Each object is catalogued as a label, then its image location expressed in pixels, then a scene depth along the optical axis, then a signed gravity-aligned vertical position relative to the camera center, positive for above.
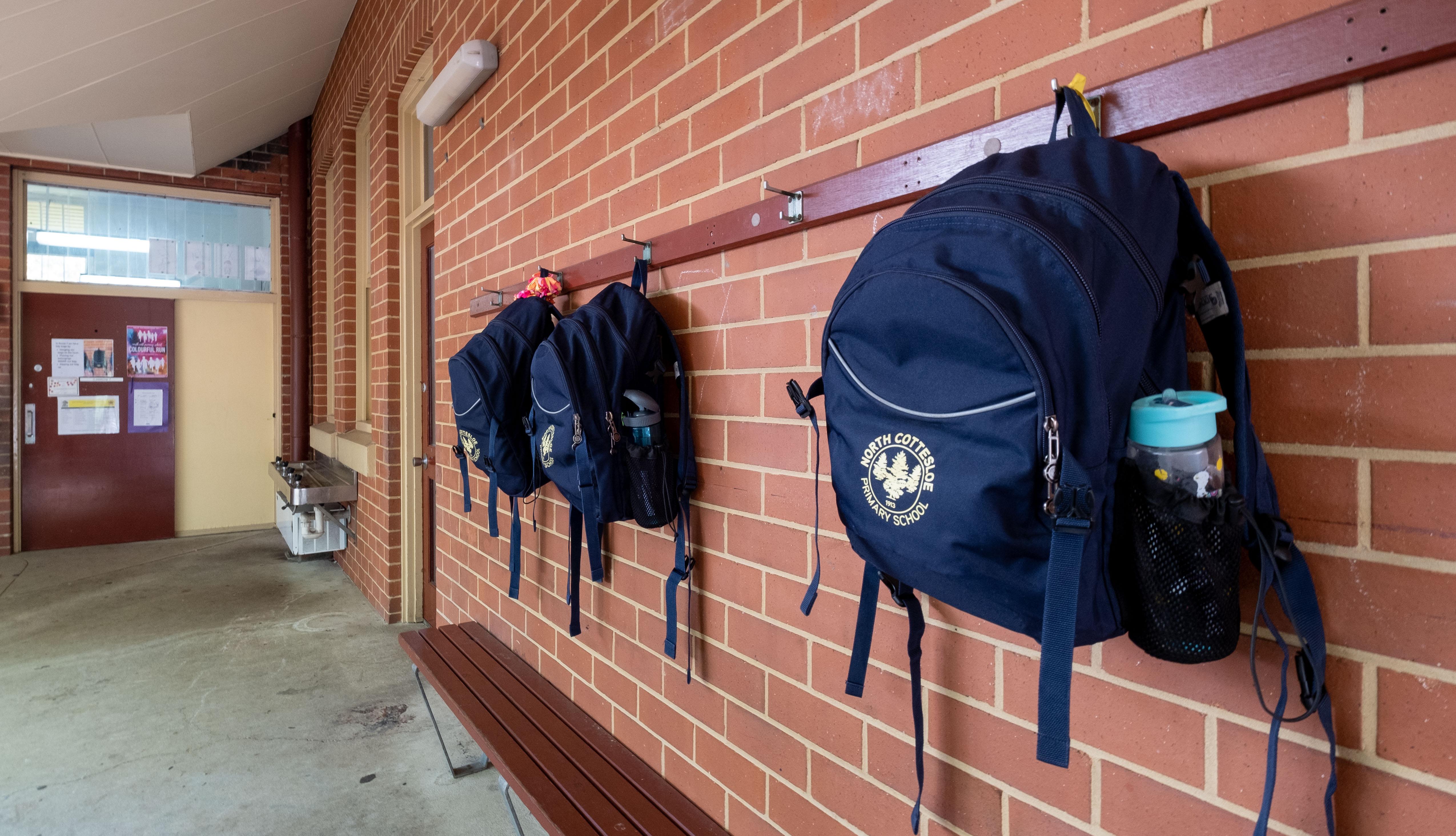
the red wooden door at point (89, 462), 5.45 -0.51
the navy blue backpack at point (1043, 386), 0.68 +0.01
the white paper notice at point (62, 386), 5.48 +0.06
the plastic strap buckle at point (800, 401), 1.00 -0.01
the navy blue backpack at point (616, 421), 1.51 -0.05
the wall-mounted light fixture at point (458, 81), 2.36 +1.05
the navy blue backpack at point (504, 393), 1.93 +0.01
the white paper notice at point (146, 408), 5.75 -0.10
